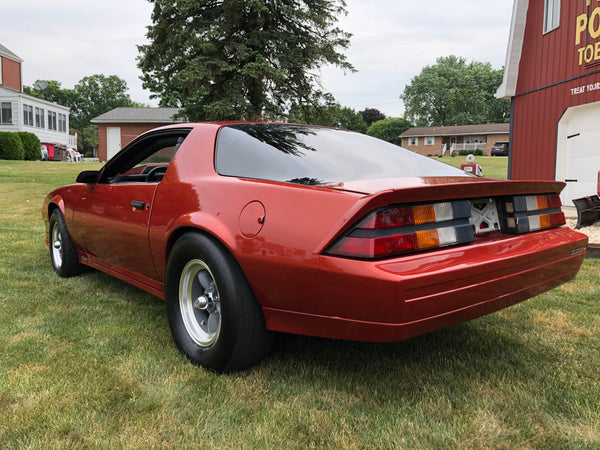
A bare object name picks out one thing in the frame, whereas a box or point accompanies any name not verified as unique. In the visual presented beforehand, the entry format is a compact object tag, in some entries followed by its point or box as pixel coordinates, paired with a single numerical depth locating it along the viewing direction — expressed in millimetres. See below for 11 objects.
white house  34562
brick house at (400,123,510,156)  54844
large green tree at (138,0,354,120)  16312
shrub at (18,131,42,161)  28259
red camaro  1873
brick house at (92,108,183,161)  39697
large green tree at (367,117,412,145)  68812
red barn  9297
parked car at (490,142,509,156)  42169
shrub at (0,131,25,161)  26250
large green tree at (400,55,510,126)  62625
